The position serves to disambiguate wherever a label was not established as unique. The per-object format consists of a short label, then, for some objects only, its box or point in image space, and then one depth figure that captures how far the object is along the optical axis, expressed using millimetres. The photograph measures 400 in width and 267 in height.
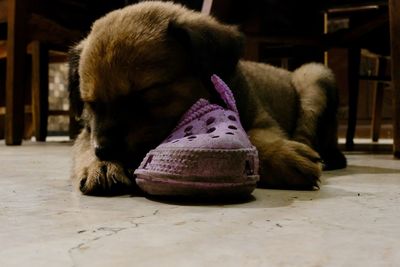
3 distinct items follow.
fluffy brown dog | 599
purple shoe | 521
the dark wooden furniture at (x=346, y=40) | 979
